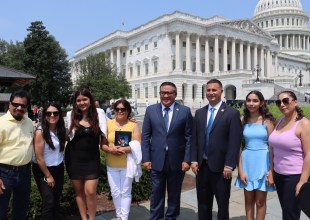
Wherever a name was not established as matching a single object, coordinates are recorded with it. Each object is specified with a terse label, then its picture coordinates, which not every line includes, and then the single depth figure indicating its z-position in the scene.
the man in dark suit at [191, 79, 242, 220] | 5.12
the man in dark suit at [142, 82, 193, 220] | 5.56
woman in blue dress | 5.15
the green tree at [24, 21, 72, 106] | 49.12
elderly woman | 5.77
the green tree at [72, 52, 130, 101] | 49.00
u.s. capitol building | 64.88
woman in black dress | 5.36
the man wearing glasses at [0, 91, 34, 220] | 4.66
